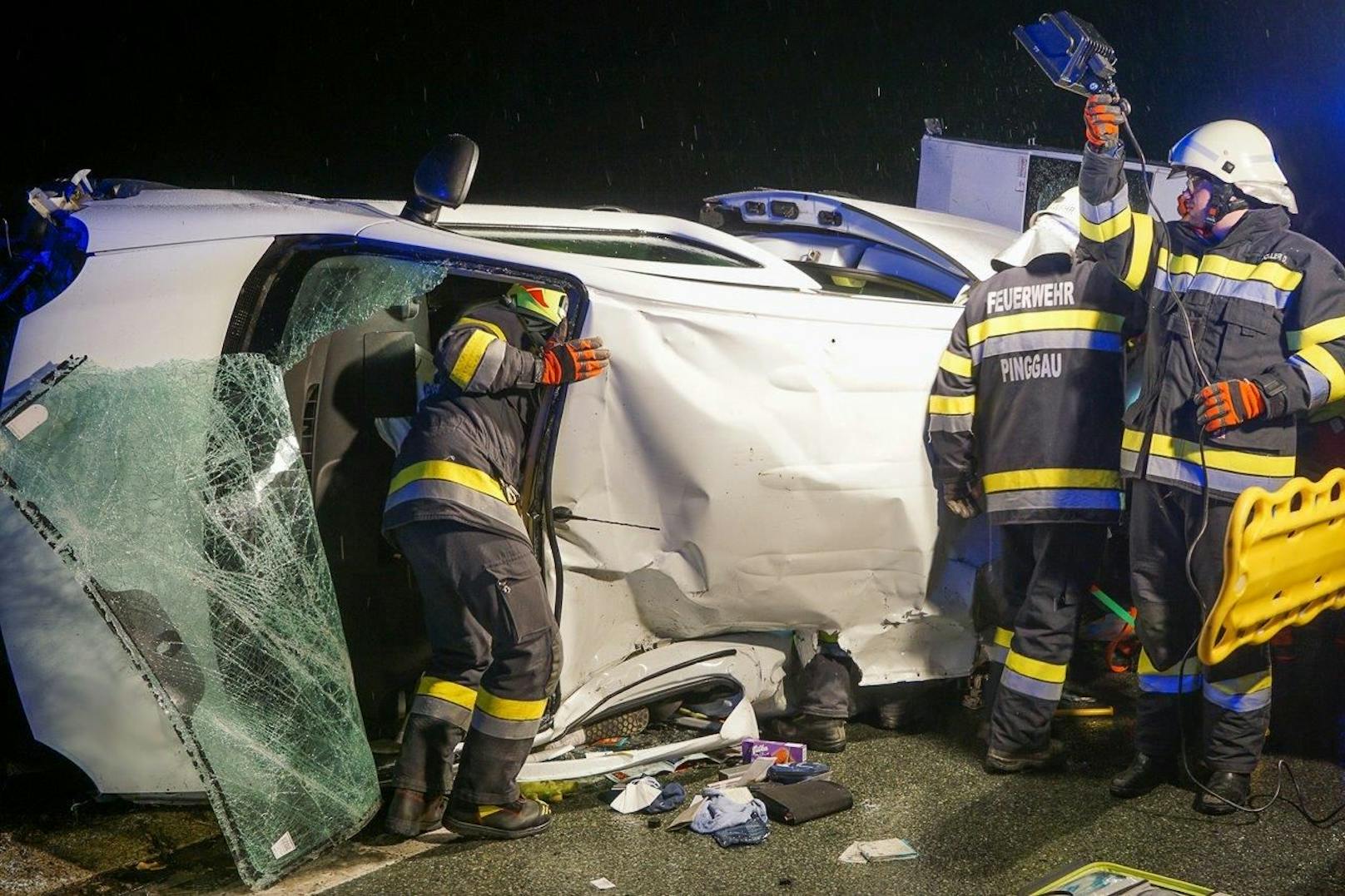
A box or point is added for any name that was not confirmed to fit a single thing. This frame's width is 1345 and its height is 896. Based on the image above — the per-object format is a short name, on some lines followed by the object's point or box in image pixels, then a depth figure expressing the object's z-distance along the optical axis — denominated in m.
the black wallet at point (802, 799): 3.55
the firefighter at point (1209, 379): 3.63
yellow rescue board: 3.17
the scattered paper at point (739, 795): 3.56
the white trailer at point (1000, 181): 5.44
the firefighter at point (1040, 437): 3.91
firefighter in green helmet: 3.38
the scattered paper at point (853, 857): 3.31
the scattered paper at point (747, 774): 3.78
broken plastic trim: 3.62
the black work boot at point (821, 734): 4.07
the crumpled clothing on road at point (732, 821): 3.40
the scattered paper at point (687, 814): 3.51
